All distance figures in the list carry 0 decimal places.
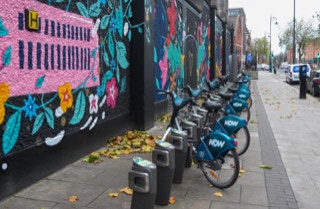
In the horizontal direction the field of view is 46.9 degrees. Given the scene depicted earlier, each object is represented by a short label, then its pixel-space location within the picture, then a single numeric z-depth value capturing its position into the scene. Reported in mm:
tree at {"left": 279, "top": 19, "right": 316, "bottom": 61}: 61750
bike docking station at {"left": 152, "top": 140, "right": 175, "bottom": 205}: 3680
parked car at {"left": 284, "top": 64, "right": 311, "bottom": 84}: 28641
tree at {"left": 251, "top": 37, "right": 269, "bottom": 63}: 112519
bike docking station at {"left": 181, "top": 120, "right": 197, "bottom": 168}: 4748
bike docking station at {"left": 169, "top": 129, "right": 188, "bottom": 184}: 4207
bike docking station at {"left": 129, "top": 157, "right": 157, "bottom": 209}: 3096
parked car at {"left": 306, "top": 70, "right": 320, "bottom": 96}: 18083
